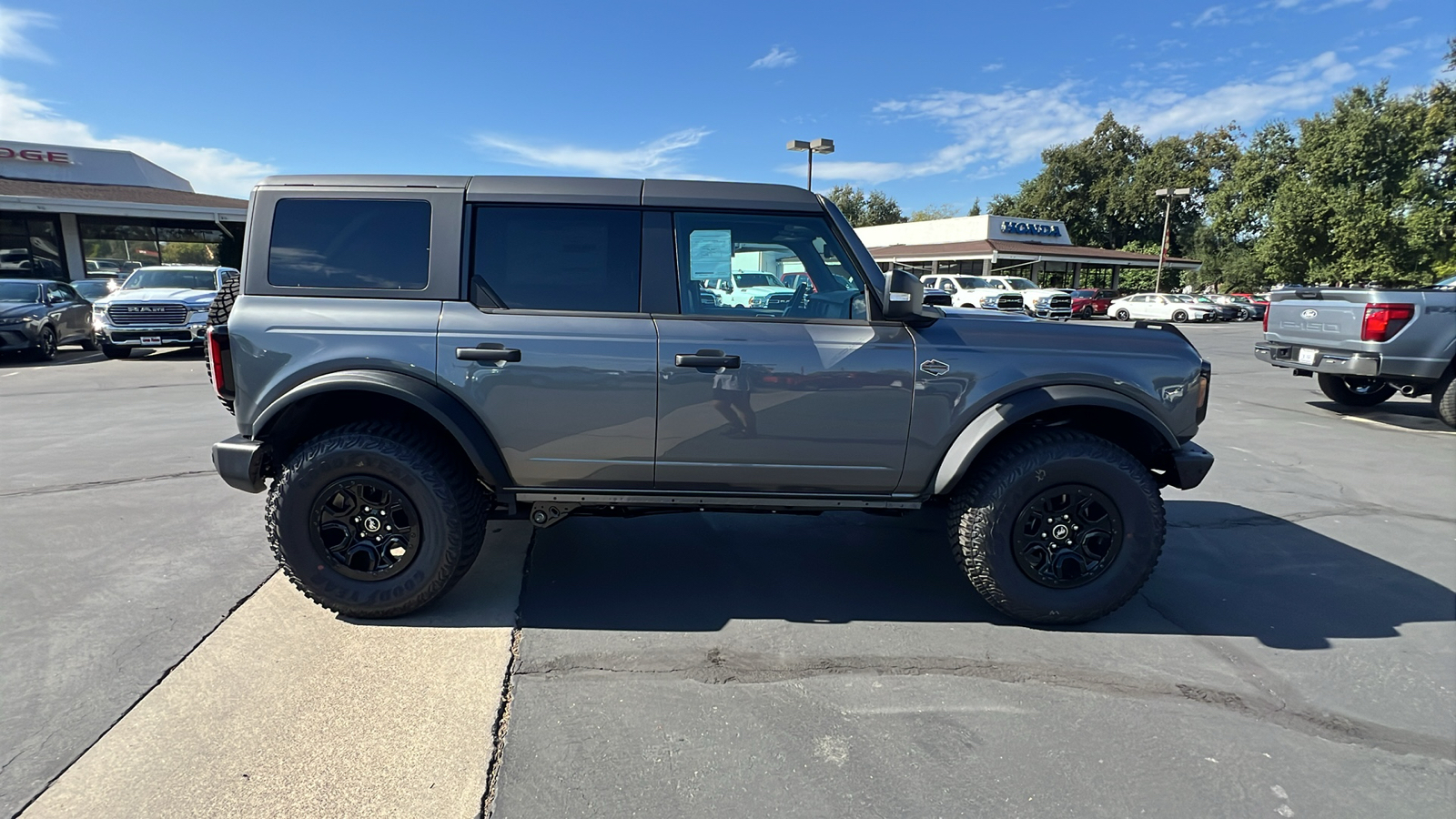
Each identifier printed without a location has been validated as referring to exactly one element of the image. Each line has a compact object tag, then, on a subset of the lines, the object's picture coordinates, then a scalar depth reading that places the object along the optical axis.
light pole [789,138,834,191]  21.36
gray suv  3.01
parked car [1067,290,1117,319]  30.33
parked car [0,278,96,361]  11.53
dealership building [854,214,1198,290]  36.66
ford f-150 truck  7.13
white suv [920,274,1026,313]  24.36
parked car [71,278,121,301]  16.45
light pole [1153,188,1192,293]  32.78
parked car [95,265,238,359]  11.98
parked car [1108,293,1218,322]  30.17
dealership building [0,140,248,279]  20.66
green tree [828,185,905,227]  72.56
